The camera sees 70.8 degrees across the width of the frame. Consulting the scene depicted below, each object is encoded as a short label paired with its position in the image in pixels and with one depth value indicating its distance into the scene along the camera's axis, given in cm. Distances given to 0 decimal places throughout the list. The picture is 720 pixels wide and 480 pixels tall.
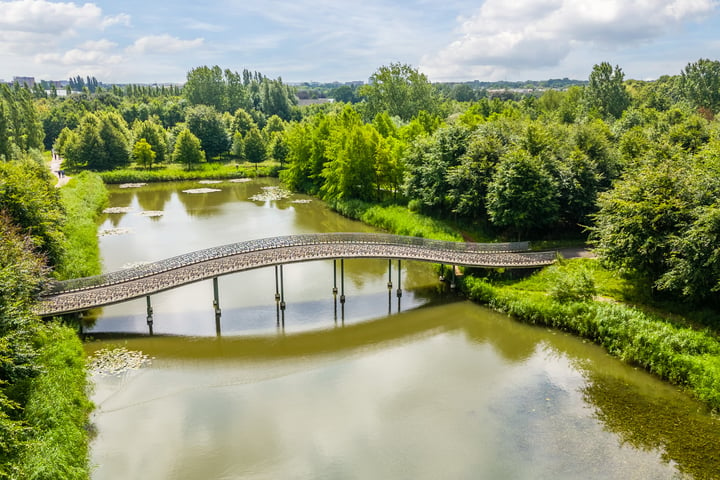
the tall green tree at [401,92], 8525
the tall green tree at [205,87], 12306
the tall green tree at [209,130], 8930
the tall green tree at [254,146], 8544
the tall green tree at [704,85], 7269
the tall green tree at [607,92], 7325
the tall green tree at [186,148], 8131
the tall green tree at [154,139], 8375
